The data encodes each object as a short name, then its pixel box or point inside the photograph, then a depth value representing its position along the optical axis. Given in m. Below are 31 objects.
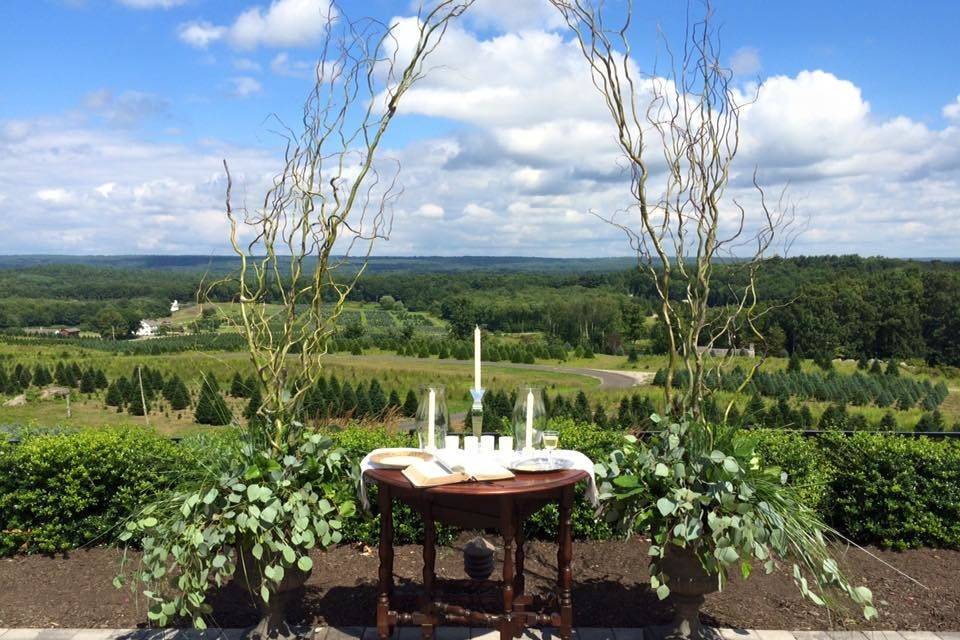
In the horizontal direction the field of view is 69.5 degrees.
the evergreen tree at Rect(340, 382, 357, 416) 30.89
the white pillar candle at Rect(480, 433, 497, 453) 3.65
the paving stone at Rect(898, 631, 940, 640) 3.59
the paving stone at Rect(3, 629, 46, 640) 3.54
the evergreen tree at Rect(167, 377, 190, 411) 37.88
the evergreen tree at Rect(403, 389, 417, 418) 27.98
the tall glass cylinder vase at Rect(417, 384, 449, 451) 3.58
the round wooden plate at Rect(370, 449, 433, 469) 3.32
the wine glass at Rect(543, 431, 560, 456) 3.51
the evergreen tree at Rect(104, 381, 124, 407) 39.06
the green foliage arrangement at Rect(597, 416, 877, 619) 2.97
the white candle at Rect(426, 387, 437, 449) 3.60
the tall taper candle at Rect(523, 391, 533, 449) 3.56
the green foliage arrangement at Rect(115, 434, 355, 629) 3.05
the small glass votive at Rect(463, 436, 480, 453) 3.64
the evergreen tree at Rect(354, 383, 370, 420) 30.42
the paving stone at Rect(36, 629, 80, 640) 3.54
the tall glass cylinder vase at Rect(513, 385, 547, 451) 3.54
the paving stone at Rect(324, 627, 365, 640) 3.53
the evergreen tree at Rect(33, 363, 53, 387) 43.19
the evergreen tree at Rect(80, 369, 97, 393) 42.03
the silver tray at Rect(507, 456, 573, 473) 3.26
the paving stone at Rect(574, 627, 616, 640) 3.53
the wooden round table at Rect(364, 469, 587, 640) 3.15
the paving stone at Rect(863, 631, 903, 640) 3.59
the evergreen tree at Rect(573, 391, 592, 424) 27.46
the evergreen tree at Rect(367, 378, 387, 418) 31.69
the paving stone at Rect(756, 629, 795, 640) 3.55
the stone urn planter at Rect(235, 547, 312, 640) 3.28
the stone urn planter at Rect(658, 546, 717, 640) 3.20
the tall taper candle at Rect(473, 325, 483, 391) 3.43
